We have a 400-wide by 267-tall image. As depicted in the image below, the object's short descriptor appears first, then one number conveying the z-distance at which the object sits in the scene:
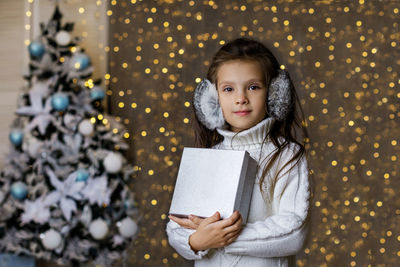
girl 1.47
